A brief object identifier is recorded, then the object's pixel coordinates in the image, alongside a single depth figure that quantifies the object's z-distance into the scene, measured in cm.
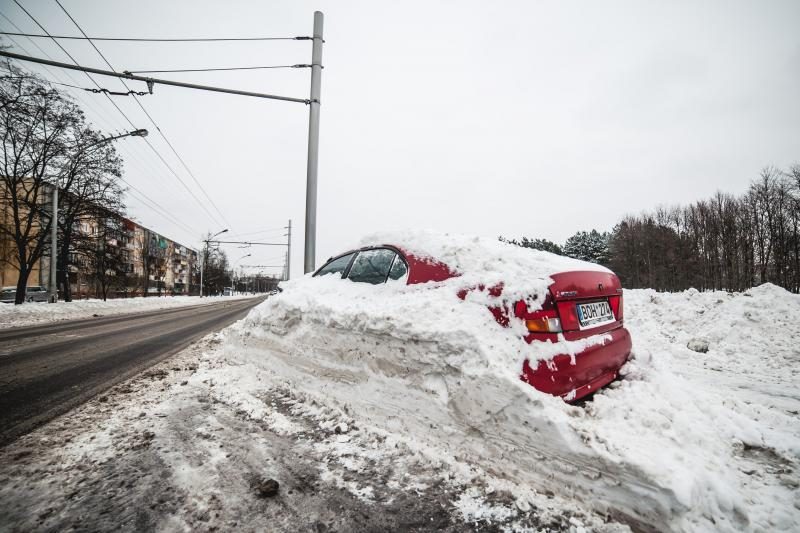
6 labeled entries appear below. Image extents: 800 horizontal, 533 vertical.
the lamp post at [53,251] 1578
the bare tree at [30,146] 1548
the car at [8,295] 2413
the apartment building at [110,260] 2070
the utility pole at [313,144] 722
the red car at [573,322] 201
